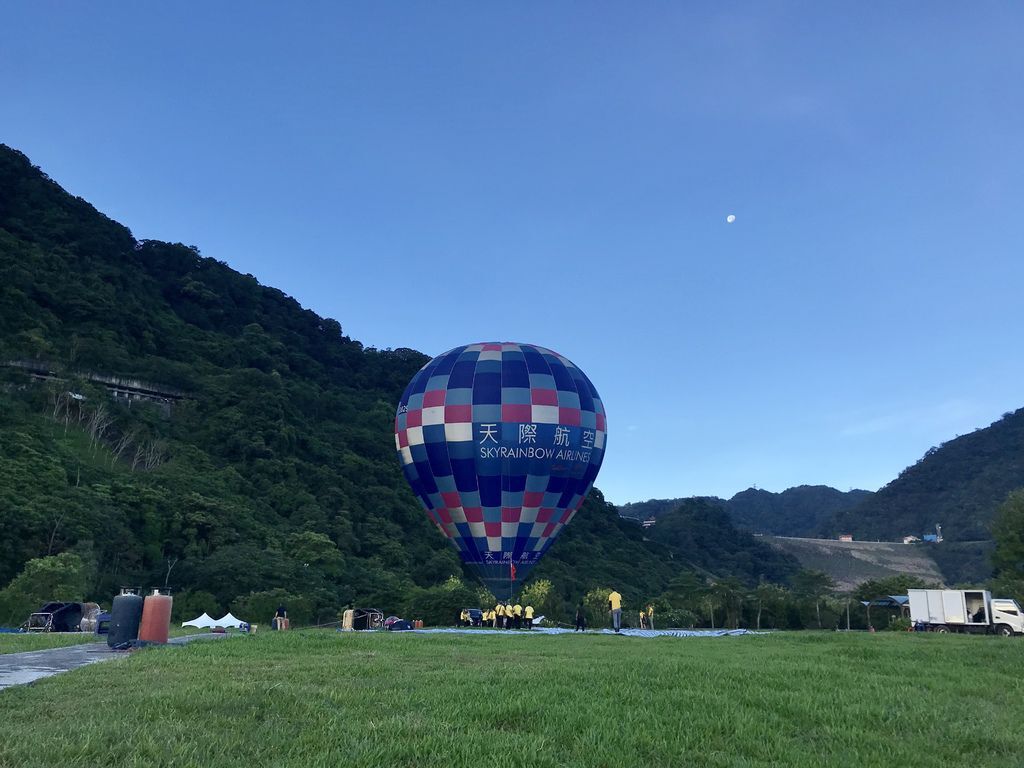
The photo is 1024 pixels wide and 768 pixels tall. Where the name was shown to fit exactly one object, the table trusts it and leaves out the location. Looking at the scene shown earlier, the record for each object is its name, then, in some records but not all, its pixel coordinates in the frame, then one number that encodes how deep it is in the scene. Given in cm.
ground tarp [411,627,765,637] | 2452
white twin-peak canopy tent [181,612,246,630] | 3784
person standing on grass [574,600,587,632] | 2992
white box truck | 3522
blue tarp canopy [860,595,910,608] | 4900
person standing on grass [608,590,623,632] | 2783
